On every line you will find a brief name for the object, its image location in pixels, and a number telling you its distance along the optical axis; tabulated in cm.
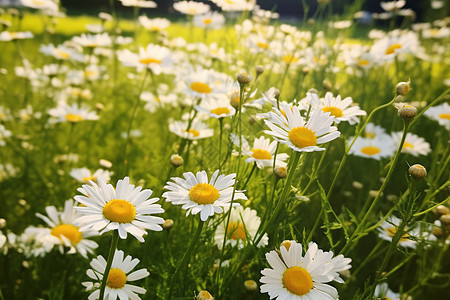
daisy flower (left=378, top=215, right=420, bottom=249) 35
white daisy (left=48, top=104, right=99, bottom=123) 49
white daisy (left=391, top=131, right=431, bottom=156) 44
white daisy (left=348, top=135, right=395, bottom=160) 44
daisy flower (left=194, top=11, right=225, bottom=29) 67
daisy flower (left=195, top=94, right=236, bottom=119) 36
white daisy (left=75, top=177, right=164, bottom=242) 23
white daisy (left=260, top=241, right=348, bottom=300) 24
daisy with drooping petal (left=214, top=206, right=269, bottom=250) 32
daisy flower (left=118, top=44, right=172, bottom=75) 46
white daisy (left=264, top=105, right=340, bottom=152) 26
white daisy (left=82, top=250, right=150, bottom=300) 26
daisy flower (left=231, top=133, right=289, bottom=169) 32
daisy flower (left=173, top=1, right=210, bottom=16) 60
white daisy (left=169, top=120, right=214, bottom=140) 39
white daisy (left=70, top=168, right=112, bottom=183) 41
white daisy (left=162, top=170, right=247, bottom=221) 25
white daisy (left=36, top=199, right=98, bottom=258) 34
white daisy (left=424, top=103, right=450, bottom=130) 43
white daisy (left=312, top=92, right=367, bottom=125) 31
